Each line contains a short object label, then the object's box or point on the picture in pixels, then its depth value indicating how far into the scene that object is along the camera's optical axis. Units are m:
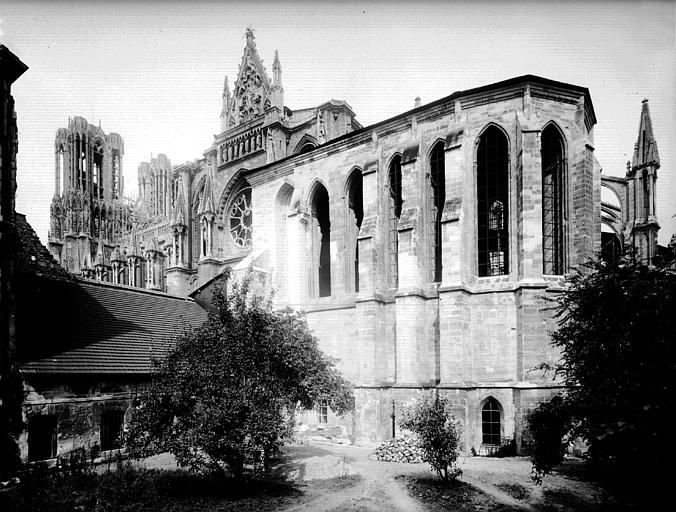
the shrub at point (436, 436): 11.93
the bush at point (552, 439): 9.15
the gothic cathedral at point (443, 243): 17.03
